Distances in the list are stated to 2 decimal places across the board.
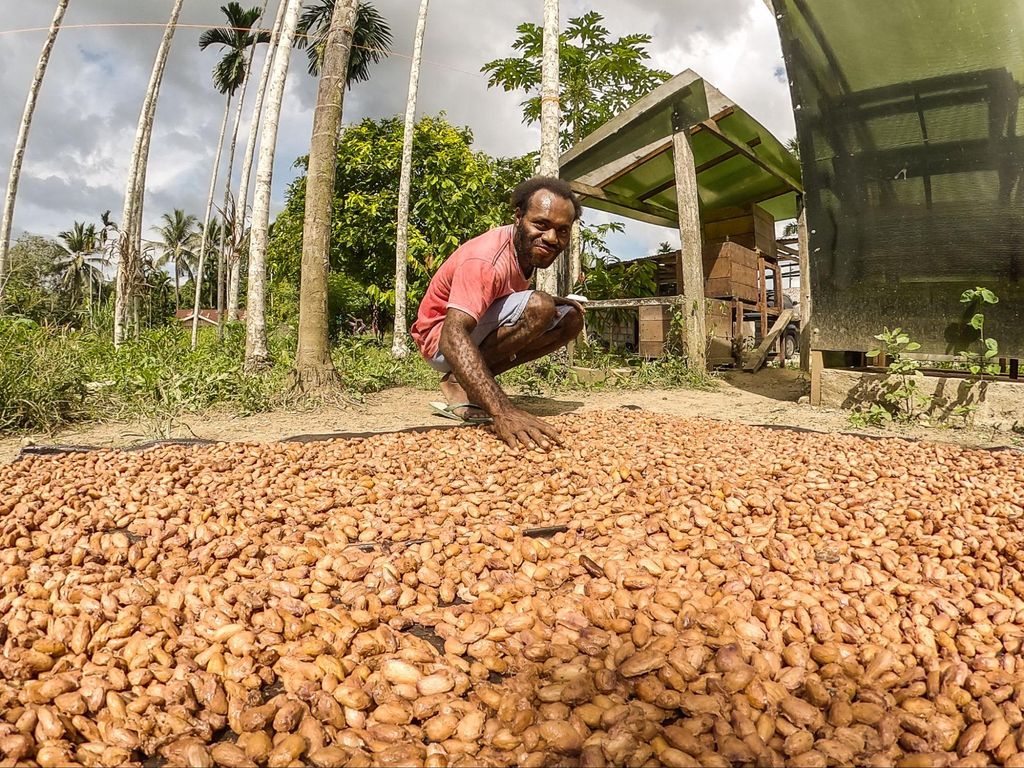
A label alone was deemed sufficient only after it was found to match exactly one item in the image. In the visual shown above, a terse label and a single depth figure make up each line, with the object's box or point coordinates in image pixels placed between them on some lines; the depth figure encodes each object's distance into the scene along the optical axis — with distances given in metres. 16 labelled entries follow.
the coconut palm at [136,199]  7.65
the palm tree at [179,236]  32.41
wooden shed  5.37
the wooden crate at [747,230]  7.42
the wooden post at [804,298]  6.01
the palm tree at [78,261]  30.58
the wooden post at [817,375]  3.87
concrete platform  3.09
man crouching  2.28
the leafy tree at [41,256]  27.76
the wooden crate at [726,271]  6.72
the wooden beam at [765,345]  6.91
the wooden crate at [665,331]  6.61
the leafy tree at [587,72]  7.70
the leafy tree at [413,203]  11.23
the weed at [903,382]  3.34
